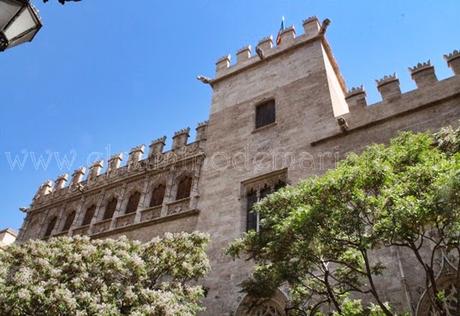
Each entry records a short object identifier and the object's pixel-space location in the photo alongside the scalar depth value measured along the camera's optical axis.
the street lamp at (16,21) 3.12
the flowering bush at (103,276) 6.98
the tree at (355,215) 5.12
